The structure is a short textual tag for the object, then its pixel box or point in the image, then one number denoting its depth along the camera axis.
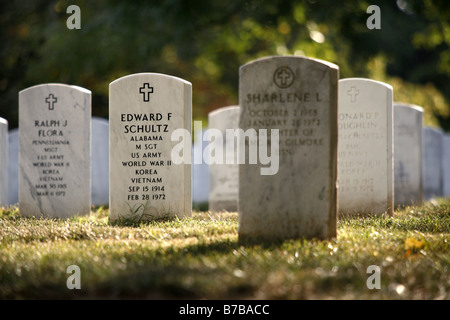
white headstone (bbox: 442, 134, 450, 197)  15.95
